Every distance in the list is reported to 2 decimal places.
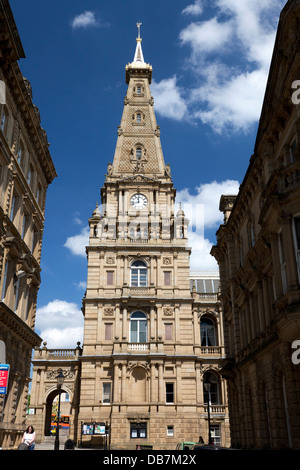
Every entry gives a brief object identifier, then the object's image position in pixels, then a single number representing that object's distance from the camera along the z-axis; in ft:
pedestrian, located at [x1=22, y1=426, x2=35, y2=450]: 54.89
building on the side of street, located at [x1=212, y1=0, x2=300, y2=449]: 54.80
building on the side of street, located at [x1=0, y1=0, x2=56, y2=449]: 74.33
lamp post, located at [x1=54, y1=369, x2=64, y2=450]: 88.53
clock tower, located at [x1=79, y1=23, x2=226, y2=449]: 146.20
